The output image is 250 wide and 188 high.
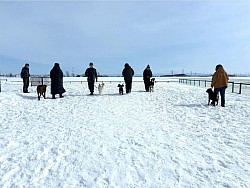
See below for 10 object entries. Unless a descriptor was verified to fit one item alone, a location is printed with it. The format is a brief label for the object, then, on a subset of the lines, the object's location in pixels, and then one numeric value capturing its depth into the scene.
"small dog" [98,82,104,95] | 14.85
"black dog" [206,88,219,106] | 10.45
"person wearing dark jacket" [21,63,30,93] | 14.21
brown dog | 12.43
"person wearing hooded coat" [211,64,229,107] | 10.17
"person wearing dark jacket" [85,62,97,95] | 14.41
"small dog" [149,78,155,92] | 17.06
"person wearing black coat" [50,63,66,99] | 12.79
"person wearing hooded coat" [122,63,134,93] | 15.22
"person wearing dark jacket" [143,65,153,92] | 16.44
